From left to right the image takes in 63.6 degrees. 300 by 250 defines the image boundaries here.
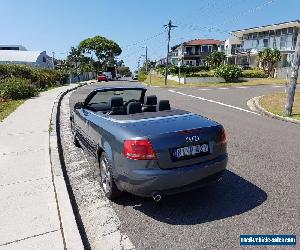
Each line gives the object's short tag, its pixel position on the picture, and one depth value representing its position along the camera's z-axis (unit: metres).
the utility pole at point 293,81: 9.03
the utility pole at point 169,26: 32.90
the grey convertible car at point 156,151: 3.02
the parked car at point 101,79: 45.16
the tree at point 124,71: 122.67
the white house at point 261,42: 34.74
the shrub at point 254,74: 31.39
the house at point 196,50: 65.62
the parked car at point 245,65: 40.23
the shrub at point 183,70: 37.11
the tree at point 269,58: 32.61
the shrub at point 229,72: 28.26
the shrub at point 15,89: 14.42
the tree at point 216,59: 44.79
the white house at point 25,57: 50.89
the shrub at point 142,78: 44.72
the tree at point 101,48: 61.17
